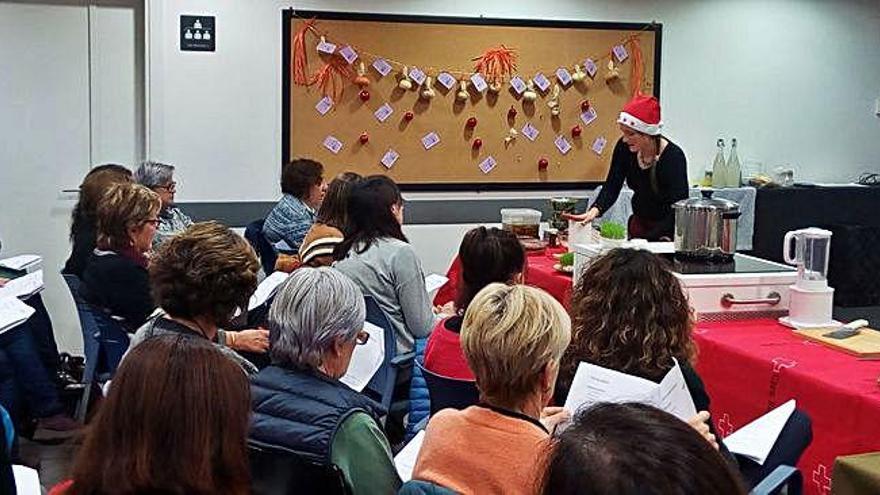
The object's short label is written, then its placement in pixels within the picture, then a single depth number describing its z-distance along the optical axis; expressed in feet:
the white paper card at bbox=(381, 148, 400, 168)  19.61
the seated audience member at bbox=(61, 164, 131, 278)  13.75
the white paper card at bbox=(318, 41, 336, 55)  18.99
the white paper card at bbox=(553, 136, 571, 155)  20.48
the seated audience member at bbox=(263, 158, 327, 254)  16.48
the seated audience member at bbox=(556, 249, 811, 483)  7.70
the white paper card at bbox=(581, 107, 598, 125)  20.54
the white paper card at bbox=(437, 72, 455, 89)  19.58
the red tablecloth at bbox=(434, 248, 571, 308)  13.53
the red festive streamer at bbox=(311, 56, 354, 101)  19.04
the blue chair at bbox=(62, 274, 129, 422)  11.50
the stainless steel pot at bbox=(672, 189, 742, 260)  11.64
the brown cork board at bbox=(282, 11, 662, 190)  19.19
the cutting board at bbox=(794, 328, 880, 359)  9.37
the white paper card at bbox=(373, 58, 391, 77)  19.26
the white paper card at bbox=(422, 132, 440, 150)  19.74
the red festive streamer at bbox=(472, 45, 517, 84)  19.81
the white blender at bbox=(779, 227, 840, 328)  10.55
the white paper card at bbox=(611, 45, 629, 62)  20.52
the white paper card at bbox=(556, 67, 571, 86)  20.24
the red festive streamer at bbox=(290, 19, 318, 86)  18.90
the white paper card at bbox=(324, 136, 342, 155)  19.29
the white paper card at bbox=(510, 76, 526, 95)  20.01
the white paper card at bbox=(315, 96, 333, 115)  19.15
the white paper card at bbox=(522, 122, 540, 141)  20.22
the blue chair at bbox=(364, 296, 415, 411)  11.10
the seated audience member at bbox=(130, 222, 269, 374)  8.41
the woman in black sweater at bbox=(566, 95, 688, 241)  15.49
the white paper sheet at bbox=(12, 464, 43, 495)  7.13
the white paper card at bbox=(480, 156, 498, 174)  20.10
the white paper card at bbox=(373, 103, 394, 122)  19.44
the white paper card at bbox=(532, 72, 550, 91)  20.13
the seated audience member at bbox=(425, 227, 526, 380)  10.30
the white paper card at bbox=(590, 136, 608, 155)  20.70
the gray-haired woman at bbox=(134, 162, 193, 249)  15.18
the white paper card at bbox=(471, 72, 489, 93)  19.74
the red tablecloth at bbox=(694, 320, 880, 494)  8.36
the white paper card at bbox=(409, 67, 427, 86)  19.43
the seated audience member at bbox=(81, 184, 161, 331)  11.53
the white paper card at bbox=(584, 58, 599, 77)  20.39
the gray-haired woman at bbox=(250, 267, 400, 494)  6.41
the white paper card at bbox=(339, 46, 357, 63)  19.11
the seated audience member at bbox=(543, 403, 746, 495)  3.12
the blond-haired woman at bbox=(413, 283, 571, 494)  5.82
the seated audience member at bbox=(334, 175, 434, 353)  11.84
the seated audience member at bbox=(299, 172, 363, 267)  13.01
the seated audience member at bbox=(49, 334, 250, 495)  4.69
